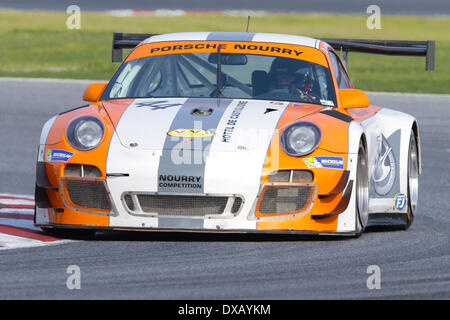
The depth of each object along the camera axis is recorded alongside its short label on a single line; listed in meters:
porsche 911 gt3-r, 12.47
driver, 14.52
